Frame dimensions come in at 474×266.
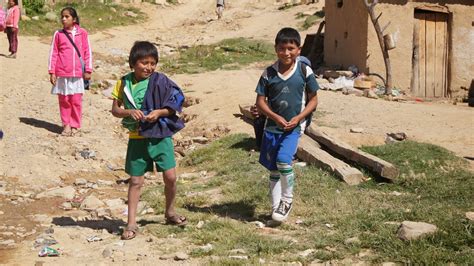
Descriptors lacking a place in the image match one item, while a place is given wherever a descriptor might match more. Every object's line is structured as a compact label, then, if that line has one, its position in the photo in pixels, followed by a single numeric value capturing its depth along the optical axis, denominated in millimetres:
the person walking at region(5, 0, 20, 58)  26203
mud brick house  25828
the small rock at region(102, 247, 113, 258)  8405
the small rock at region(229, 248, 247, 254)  8222
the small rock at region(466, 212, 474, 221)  8914
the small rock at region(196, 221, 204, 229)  9430
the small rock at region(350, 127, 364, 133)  16327
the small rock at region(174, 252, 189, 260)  8125
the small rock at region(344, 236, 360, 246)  8266
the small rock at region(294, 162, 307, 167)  12887
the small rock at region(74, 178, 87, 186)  13109
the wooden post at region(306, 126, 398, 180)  11880
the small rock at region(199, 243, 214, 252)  8389
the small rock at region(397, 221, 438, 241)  8070
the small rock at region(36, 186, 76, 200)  12039
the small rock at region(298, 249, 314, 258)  8065
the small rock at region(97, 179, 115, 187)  13276
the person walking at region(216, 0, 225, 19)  47362
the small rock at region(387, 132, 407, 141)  15711
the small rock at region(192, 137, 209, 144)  16719
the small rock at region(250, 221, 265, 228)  9586
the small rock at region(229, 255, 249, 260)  7961
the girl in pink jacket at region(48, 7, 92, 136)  15375
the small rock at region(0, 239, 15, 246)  9211
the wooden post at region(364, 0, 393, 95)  24141
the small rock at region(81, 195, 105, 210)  11398
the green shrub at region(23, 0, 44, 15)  37437
